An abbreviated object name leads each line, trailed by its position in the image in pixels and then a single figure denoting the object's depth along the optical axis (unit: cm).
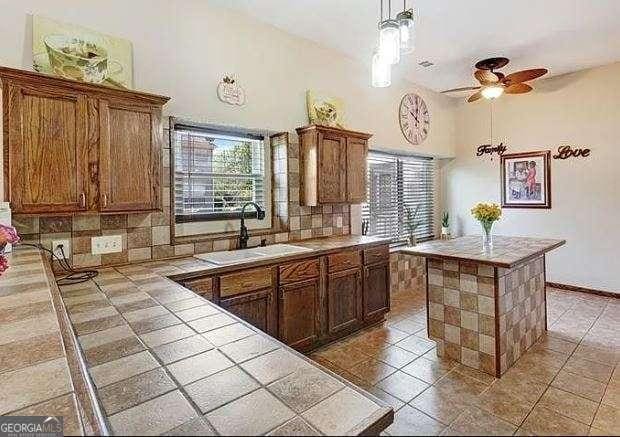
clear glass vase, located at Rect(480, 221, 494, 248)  285
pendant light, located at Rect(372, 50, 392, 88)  178
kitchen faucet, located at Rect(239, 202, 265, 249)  280
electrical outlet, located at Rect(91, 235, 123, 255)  218
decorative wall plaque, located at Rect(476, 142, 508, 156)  484
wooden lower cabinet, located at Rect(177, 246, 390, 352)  221
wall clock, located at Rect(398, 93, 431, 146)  443
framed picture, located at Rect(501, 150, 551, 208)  450
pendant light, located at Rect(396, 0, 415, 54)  176
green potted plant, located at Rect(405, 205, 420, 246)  475
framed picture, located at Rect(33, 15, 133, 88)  202
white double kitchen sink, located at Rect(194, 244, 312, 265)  236
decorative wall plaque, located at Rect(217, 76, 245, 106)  274
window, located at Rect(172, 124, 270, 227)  270
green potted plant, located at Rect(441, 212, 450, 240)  517
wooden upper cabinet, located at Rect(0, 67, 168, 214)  174
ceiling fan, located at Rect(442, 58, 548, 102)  317
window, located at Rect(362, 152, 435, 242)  438
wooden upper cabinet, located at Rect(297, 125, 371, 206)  310
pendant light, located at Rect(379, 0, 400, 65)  170
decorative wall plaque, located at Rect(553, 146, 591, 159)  418
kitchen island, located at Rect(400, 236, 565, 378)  228
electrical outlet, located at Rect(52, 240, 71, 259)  204
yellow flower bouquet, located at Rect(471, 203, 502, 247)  283
